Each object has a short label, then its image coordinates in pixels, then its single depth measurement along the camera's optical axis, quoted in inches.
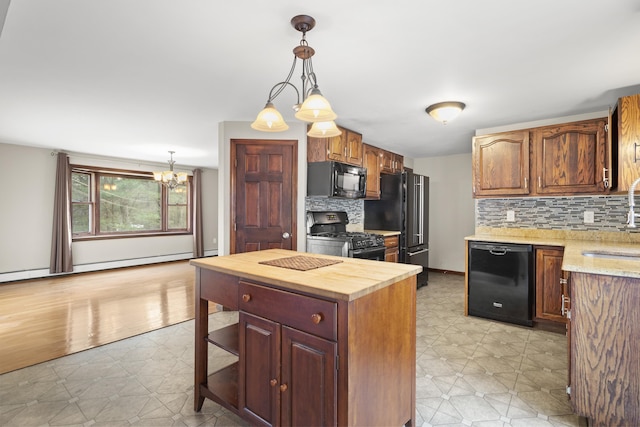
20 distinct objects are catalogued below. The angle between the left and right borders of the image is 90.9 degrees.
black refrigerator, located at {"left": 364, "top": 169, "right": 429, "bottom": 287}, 187.2
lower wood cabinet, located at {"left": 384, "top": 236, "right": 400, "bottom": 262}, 171.2
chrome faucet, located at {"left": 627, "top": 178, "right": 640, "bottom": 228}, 81.6
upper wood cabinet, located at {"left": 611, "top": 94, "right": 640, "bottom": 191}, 98.3
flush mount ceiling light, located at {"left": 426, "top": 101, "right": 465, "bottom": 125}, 121.3
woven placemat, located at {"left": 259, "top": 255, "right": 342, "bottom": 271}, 67.1
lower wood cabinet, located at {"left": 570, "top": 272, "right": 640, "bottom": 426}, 63.1
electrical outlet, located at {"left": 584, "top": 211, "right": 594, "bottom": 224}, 136.1
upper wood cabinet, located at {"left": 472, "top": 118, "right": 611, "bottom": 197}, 125.6
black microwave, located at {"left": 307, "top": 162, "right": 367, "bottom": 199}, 144.7
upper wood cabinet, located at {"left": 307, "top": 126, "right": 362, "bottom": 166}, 148.2
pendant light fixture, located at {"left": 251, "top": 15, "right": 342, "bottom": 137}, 64.1
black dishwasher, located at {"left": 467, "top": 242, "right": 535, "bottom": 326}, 125.0
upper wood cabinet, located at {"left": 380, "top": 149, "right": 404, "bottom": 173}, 197.1
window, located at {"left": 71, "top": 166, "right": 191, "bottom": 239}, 234.5
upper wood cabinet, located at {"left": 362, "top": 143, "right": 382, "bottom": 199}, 178.5
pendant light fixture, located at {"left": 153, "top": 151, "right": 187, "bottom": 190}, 229.6
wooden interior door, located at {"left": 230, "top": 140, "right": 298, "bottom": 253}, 148.1
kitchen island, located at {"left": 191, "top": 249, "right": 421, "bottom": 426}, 48.6
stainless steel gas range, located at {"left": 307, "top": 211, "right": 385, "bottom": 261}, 138.5
